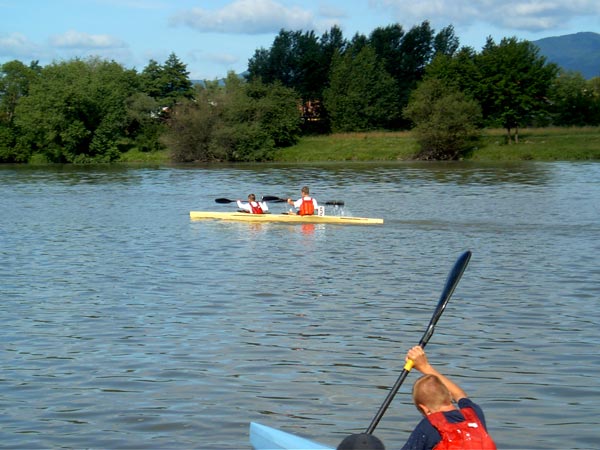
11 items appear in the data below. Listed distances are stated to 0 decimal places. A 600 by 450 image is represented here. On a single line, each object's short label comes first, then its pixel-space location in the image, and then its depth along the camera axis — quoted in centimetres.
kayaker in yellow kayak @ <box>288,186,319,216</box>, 2471
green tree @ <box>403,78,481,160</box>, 6150
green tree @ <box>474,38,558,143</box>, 6431
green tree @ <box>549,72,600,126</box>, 7325
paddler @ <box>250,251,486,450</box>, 510
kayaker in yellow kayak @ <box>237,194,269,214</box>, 2545
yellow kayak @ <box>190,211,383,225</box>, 2414
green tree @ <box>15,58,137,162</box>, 7056
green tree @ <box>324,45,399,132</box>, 8056
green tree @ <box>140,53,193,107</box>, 8419
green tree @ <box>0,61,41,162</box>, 8056
